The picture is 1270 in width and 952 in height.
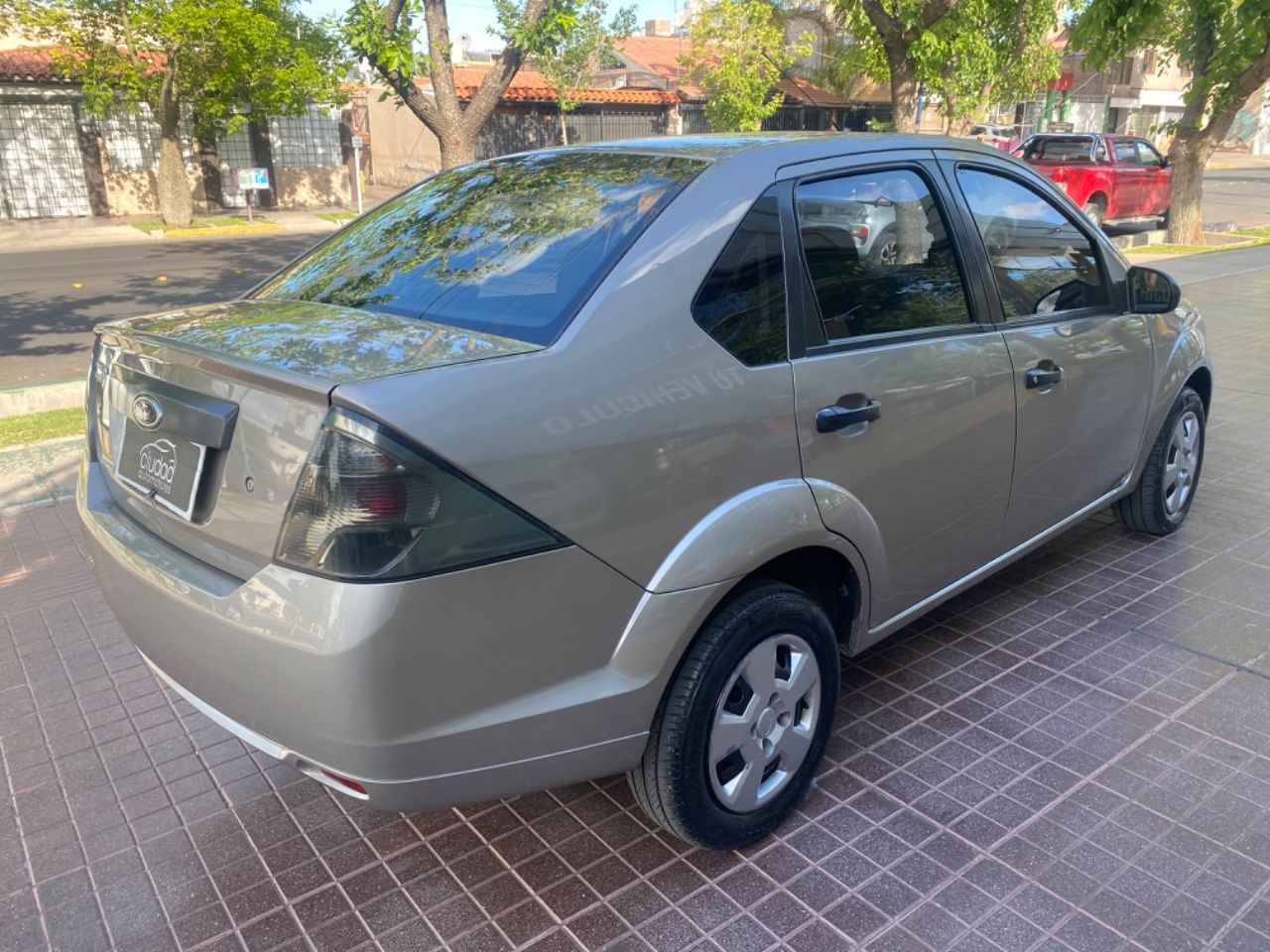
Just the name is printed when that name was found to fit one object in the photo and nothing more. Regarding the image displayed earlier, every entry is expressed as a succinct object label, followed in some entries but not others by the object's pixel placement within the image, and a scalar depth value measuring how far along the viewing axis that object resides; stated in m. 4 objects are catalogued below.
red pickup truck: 17.58
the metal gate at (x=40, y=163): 22.61
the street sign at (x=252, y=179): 22.28
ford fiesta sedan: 1.98
